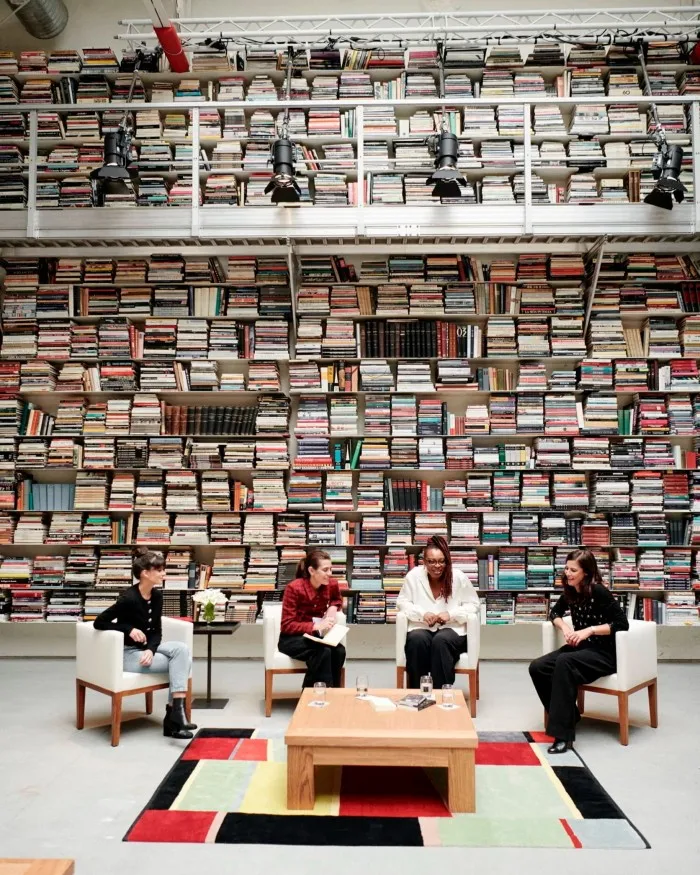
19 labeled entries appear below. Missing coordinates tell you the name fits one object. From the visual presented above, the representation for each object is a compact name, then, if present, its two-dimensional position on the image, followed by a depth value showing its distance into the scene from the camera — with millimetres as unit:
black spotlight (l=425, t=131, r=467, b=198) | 5266
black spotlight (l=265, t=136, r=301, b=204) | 5266
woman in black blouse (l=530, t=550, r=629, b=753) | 4090
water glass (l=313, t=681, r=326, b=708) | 3824
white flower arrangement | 4977
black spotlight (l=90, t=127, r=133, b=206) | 5355
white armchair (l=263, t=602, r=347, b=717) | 4746
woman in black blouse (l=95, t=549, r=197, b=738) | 4273
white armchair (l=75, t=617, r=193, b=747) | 4184
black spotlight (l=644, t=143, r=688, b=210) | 5250
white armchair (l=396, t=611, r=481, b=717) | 4719
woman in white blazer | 4633
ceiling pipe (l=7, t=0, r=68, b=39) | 6633
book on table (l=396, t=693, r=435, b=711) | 3717
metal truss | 6578
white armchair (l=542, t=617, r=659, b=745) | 4191
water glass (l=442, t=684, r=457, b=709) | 3754
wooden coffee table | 3262
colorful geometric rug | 3027
